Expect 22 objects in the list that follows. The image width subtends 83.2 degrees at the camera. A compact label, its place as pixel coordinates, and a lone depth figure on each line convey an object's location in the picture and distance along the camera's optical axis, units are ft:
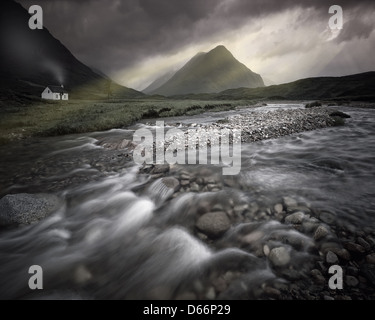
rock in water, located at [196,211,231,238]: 14.16
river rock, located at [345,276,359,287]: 9.50
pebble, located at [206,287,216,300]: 9.99
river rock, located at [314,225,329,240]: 12.37
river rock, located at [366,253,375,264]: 10.55
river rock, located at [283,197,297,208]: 15.97
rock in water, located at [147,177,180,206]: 19.49
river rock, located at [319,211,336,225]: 13.85
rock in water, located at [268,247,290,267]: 11.12
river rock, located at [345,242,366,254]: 11.22
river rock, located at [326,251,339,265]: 10.78
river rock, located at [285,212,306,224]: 13.99
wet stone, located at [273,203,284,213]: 15.44
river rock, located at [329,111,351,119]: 58.59
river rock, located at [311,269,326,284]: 9.83
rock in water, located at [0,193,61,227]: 16.07
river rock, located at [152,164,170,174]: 23.87
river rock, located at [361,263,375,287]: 9.74
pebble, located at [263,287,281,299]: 9.64
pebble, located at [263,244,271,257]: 11.93
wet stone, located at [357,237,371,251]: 11.48
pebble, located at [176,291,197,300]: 10.27
